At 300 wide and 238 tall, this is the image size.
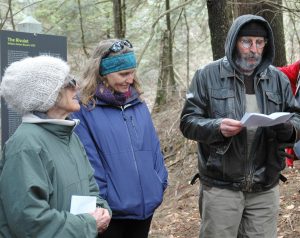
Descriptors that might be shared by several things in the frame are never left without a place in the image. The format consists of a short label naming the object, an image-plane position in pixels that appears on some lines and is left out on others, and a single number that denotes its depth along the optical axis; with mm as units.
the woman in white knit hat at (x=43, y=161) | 2191
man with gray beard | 3377
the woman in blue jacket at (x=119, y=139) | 3178
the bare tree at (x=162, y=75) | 11805
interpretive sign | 3779
